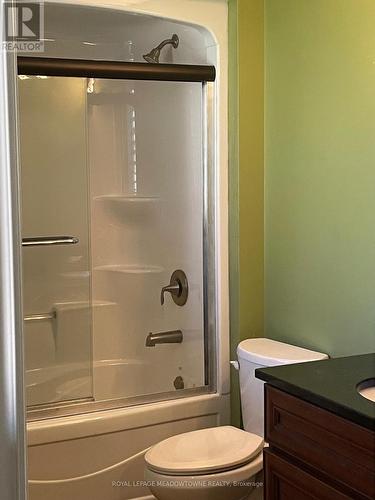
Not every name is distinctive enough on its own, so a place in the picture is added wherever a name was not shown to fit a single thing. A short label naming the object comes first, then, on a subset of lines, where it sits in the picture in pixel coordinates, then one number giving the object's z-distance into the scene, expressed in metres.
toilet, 2.28
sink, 1.84
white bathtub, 2.61
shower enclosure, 3.22
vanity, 1.63
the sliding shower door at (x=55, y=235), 3.34
